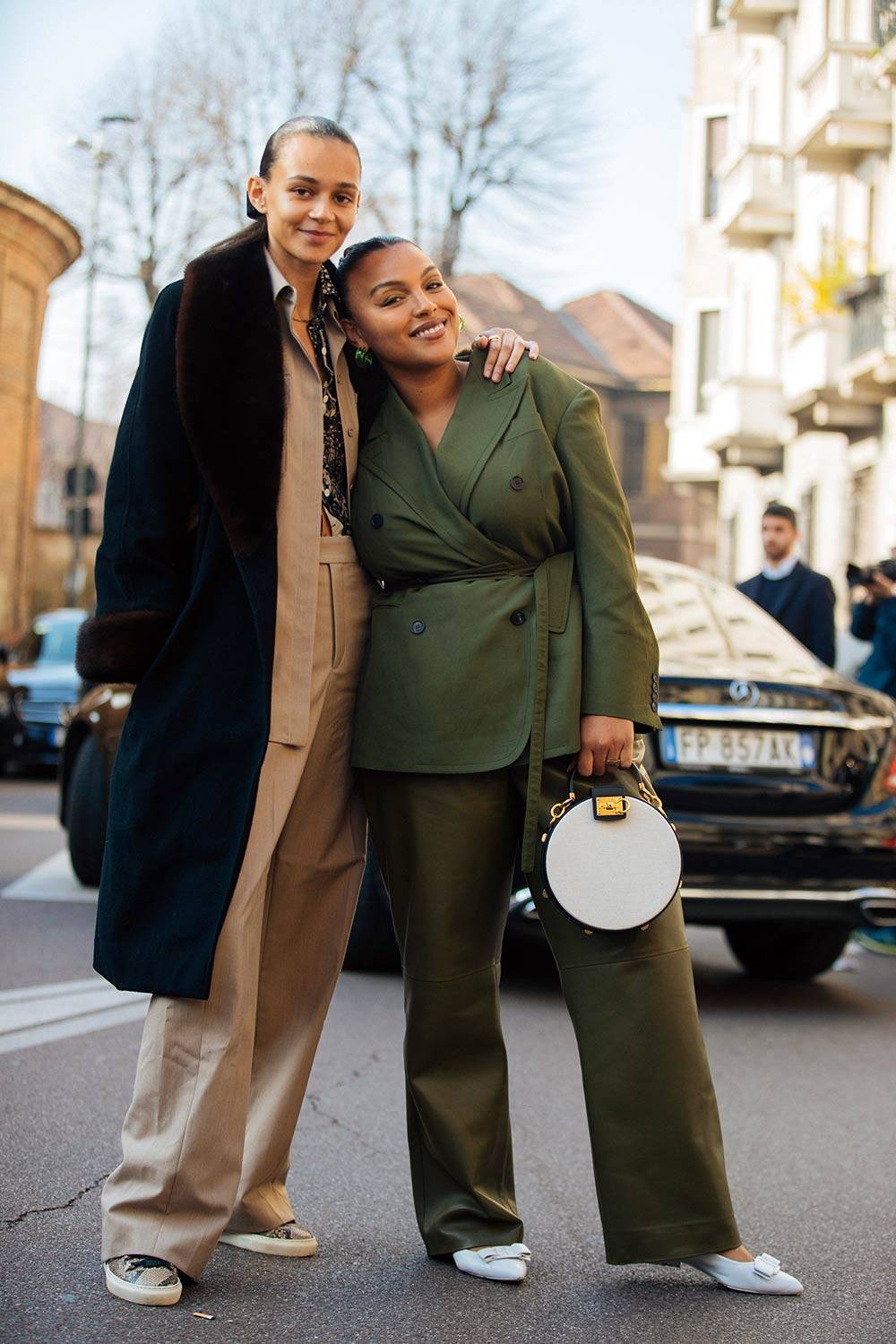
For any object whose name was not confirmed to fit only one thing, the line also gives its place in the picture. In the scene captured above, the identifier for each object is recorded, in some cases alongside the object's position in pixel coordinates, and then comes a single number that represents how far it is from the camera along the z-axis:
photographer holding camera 9.25
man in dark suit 9.16
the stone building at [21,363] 31.16
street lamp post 31.00
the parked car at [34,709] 17.02
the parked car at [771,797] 6.10
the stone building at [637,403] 54.84
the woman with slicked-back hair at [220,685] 3.18
